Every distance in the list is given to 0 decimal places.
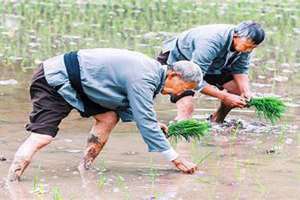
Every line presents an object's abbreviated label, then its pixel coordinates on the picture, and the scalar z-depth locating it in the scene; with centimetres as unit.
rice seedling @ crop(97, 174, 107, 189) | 845
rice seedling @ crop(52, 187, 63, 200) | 752
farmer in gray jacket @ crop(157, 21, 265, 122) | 1050
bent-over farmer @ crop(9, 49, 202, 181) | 845
